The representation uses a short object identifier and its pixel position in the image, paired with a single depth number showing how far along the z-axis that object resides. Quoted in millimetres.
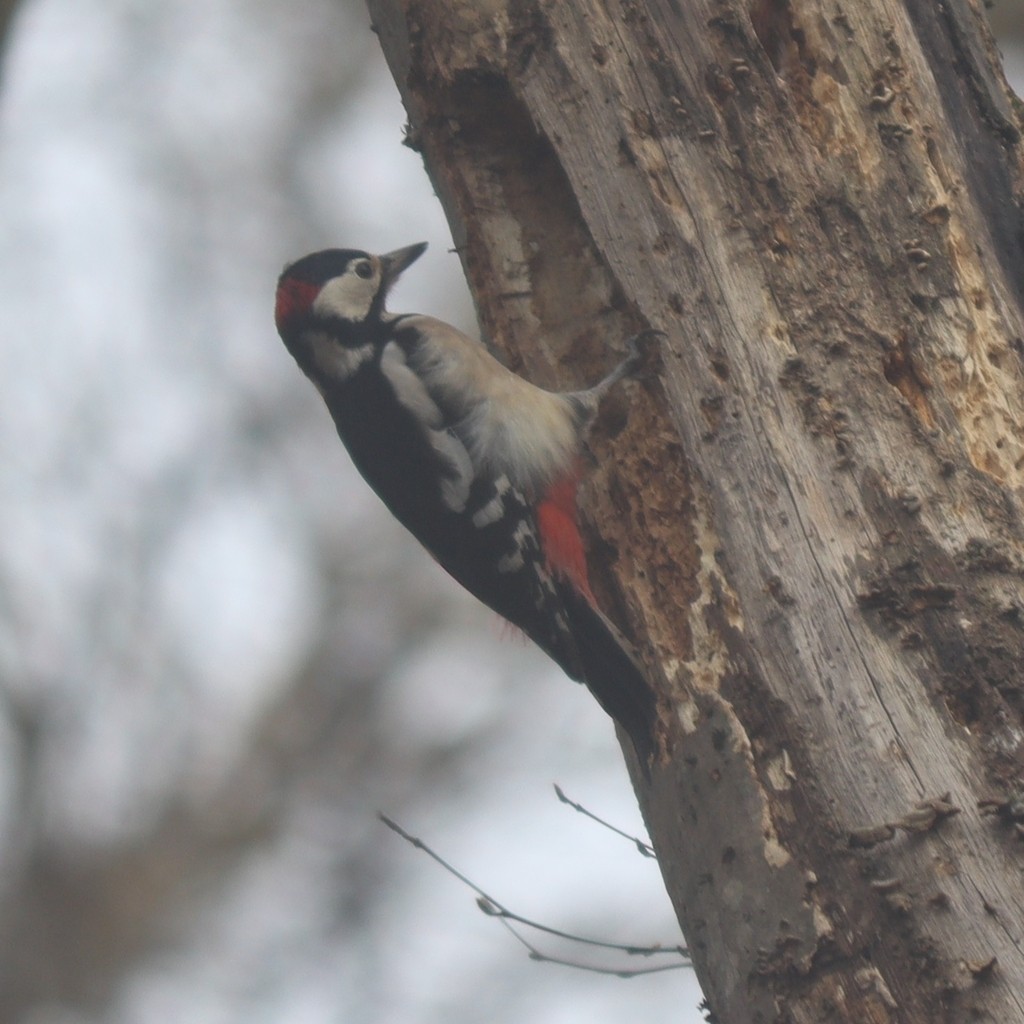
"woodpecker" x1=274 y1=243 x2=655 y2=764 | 6354
